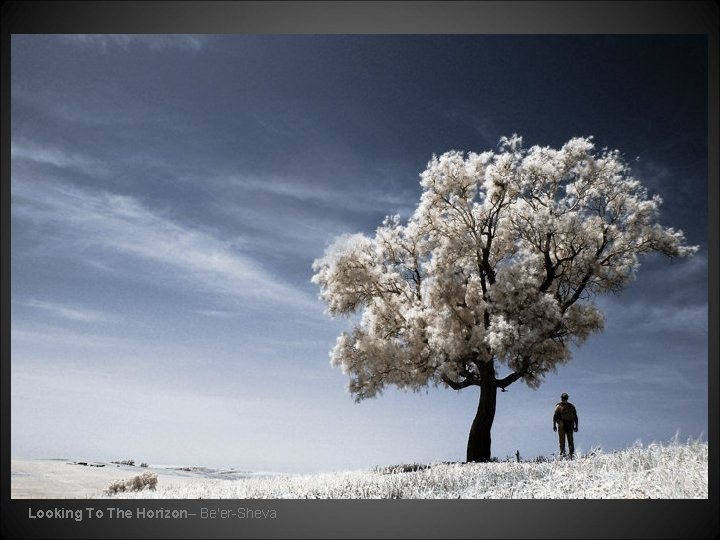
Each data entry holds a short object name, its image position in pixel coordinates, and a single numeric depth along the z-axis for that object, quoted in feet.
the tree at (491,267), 55.31
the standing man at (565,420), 50.96
